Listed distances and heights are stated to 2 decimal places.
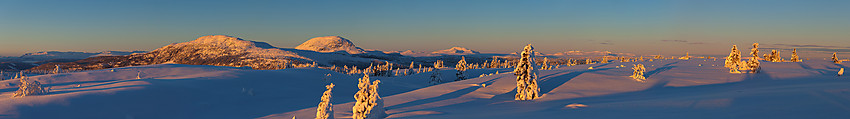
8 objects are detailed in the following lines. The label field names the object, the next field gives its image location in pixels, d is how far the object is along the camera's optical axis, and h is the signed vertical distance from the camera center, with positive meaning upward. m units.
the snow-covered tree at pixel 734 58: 28.82 +0.12
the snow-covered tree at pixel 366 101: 10.92 -1.21
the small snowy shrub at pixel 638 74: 22.16 -0.87
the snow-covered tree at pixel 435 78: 42.56 -2.18
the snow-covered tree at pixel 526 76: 17.20 -0.80
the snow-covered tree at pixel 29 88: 15.85 -1.34
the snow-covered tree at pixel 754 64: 24.37 -0.26
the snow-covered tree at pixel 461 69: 46.28 -1.31
